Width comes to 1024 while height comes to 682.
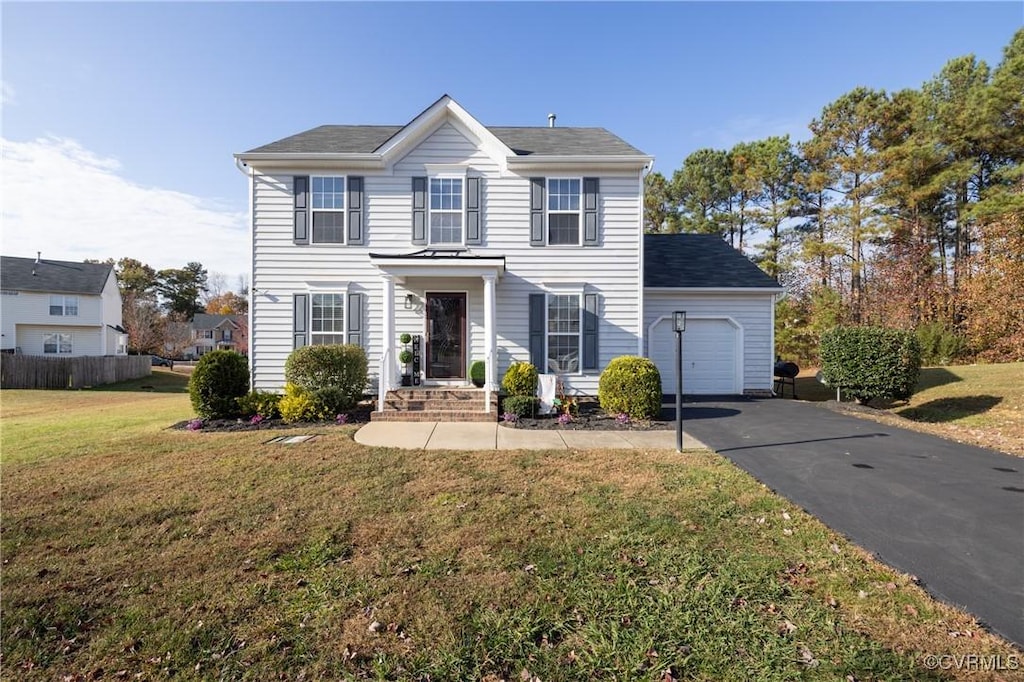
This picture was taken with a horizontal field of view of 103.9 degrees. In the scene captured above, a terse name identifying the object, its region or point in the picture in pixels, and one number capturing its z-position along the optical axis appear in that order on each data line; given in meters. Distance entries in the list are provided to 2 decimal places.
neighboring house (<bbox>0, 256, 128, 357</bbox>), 25.12
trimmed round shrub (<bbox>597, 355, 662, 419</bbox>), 8.07
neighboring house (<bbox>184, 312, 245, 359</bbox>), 52.44
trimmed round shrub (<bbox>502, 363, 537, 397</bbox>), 8.71
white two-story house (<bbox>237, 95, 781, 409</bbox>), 10.04
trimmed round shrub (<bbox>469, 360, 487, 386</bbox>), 9.57
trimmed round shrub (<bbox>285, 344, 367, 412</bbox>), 8.31
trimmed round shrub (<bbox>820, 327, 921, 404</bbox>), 9.08
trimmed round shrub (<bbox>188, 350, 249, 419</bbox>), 8.08
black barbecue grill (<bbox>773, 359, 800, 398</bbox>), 12.16
